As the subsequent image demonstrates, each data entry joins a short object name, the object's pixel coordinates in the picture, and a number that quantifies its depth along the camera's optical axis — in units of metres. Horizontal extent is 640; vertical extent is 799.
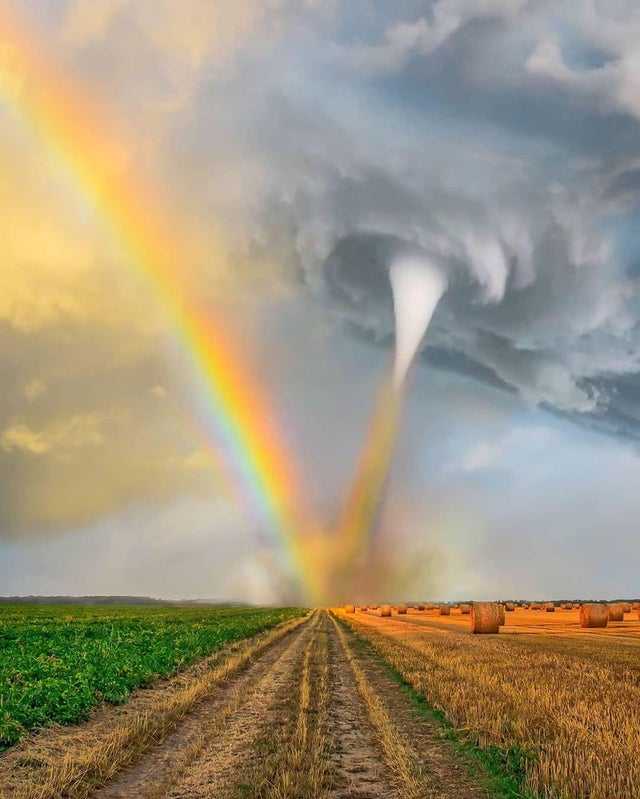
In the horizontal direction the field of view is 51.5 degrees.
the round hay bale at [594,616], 47.34
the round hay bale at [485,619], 42.47
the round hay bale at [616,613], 53.59
